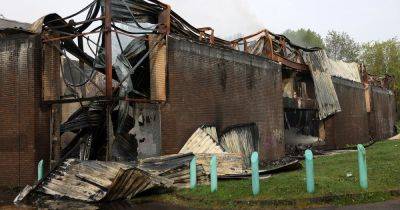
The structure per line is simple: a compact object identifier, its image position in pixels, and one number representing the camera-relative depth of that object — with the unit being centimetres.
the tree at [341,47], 6631
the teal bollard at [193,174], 1214
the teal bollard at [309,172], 948
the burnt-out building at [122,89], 1478
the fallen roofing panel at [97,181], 1125
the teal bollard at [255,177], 1006
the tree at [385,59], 5803
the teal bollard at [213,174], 1109
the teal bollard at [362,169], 962
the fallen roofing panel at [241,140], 1734
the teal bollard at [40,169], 1344
